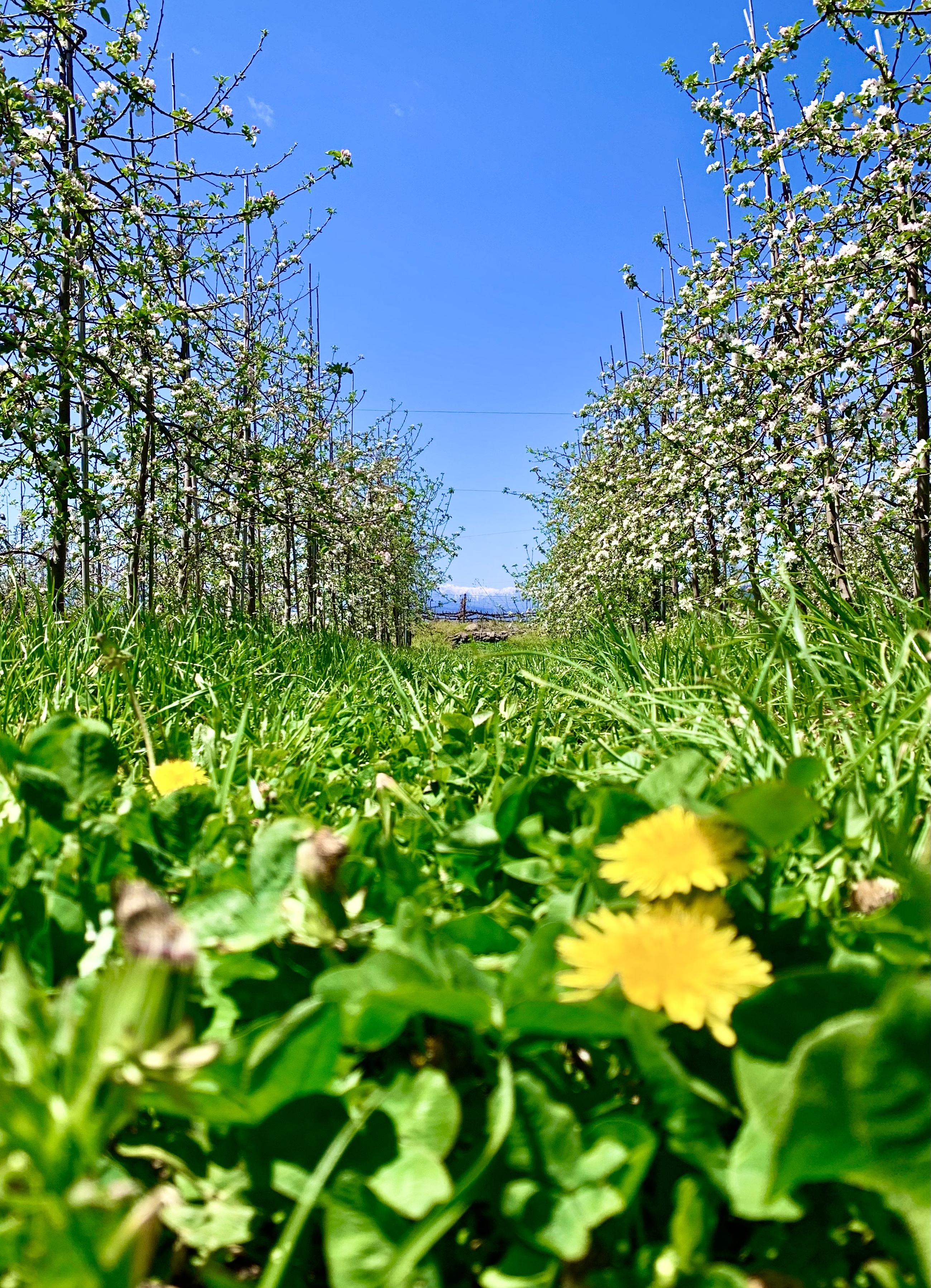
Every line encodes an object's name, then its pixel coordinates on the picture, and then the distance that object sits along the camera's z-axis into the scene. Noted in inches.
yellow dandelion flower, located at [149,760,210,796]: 12.3
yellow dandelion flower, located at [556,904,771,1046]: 5.9
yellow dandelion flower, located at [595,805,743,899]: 7.1
